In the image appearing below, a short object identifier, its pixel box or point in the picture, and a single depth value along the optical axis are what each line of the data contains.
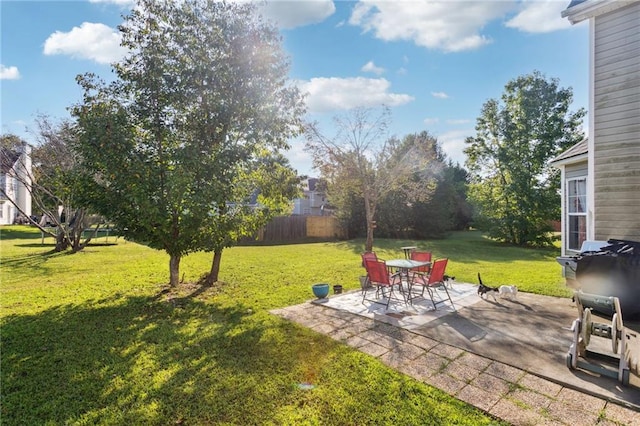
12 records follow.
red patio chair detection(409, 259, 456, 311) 5.91
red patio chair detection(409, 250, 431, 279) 7.65
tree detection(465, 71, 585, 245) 20.81
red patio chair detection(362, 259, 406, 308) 5.99
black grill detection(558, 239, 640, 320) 4.55
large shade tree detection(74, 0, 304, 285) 6.17
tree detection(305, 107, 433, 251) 13.17
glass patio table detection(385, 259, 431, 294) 6.33
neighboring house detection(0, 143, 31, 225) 13.71
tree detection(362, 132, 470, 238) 22.28
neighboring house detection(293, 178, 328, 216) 37.53
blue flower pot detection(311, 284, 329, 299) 6.62
